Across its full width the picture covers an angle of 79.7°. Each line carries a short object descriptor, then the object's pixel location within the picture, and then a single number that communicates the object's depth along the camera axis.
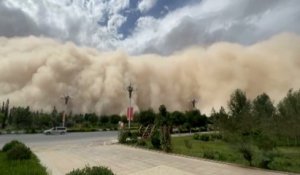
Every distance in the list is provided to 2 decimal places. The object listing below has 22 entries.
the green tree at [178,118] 34.79
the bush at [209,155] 9.18
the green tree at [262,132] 7.44
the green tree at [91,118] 43.62
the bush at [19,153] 8.67
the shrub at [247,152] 7.62
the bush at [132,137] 15.21
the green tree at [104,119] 43.37
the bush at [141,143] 13.78
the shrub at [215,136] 19.85
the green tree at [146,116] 36.51
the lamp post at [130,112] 19.46
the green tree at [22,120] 34.60
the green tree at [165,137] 11.26
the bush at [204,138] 19.00
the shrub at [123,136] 15.26
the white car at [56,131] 27.39
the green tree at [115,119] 42.72
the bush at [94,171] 3.63
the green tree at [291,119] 12.72
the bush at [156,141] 12.35
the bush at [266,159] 7.36
